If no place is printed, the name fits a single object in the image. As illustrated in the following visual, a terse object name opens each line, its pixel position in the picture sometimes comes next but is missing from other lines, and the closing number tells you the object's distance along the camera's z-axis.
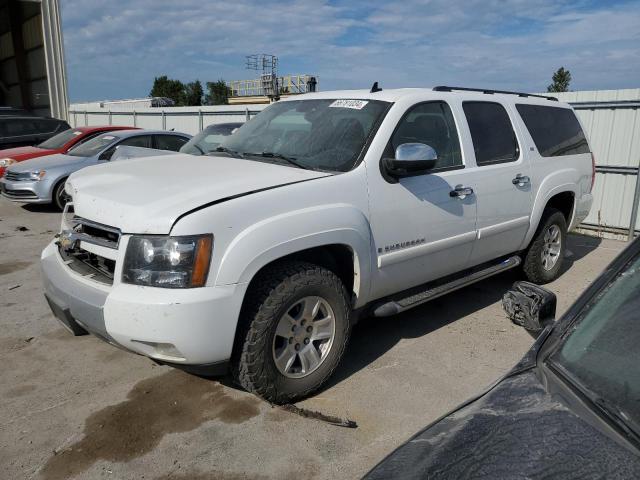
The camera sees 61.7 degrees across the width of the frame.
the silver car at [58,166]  9.66
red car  10.93
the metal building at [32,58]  22.59
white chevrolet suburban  2.84
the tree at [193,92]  66.88
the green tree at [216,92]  67.11
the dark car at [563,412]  1.38
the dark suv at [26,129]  13.13
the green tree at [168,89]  66.45
